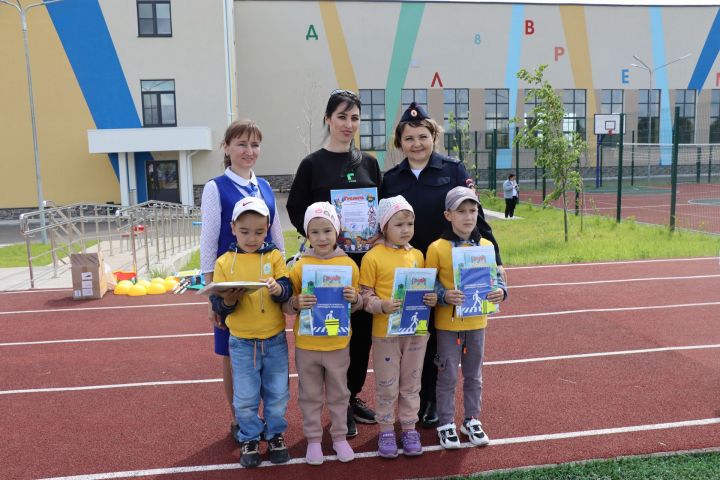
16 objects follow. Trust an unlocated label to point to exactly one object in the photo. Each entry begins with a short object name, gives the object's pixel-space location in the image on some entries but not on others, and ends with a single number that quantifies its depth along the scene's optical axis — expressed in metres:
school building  26.00
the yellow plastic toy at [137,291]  9.30
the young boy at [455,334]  3.80
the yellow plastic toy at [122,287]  9.39
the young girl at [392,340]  3.70
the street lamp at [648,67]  37.49
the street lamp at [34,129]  18.09
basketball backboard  25.25
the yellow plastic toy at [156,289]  9.38
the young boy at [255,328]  3.61
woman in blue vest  3.74
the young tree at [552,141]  13.24
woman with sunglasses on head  3.85
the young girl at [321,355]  3.62
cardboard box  9.00
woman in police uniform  3.93
